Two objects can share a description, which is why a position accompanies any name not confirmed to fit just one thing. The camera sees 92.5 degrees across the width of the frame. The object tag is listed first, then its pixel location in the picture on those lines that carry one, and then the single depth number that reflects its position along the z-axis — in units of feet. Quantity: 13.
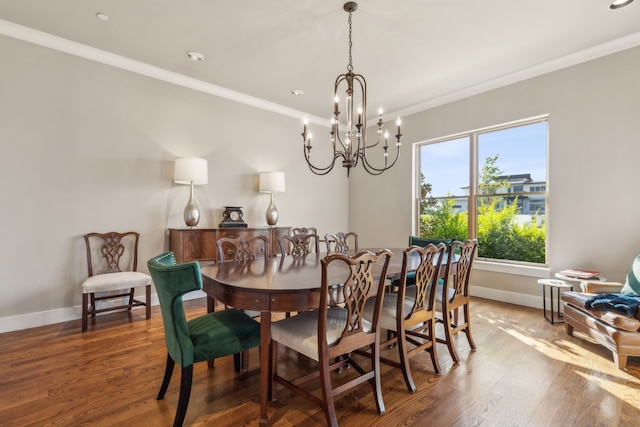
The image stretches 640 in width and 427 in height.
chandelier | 8.41
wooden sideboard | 12.34
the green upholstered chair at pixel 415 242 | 11.11
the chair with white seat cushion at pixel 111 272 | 10.22
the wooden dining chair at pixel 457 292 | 7.98
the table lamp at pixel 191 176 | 12.47
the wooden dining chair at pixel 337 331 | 5.46
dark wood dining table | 5.53
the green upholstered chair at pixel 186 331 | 5.20
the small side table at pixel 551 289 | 10.70
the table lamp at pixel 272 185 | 15.49
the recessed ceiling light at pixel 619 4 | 8.69
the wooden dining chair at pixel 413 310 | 6.76
